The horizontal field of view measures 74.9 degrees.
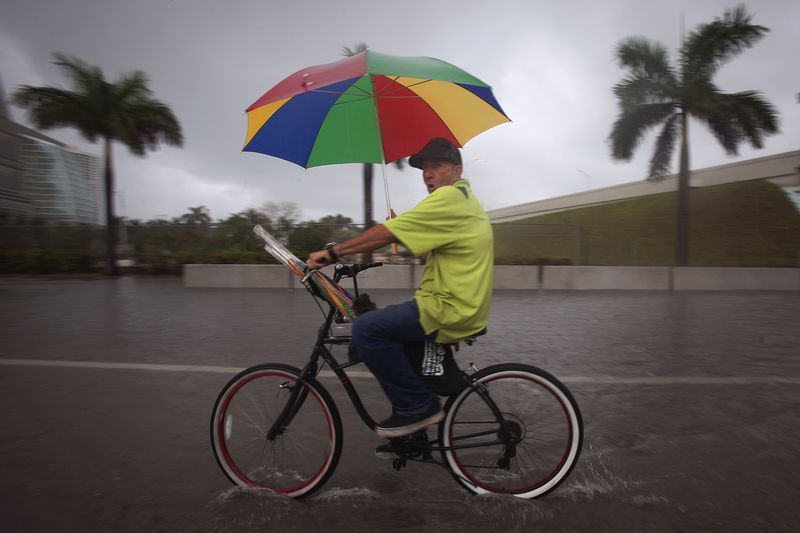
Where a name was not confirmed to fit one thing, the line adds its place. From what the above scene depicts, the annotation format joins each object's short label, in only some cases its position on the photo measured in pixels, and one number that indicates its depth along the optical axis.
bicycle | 2.77
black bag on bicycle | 2.77
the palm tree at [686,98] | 16.94
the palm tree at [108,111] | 18.03
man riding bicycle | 2.58
